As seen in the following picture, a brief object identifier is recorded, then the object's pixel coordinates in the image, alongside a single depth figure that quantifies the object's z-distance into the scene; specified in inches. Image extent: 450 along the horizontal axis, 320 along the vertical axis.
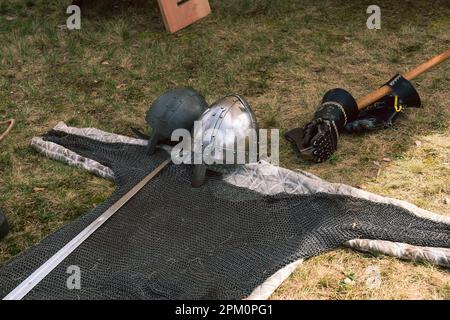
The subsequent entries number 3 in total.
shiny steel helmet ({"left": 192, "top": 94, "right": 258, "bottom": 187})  143.4
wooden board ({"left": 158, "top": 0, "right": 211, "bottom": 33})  238.2
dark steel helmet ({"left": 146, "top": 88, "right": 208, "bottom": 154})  153.1
